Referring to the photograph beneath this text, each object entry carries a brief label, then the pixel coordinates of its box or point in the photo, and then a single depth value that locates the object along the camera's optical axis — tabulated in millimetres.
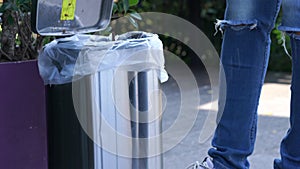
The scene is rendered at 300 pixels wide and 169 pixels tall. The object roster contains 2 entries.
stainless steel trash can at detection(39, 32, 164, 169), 2477
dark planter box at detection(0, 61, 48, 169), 2588
